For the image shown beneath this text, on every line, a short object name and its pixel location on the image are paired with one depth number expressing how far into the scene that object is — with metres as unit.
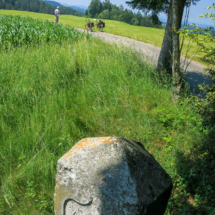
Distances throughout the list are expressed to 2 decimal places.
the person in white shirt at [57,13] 21.14
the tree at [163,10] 5.91
